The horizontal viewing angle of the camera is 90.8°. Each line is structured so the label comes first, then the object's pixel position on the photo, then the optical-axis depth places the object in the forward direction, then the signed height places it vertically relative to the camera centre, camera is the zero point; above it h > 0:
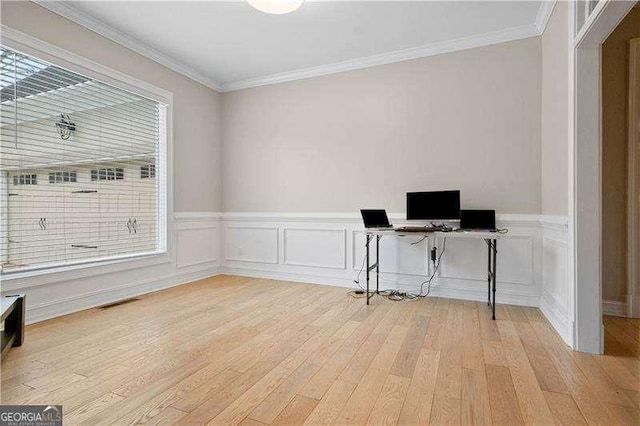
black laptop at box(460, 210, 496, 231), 3.13 -0.11
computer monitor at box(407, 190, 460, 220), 3.27 +0.05
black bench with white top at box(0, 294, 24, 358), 2.25 -0.82
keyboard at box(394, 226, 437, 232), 3.06 -0.19
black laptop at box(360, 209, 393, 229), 3.37 -0.10
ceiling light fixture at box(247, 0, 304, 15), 2.51 +1.66
